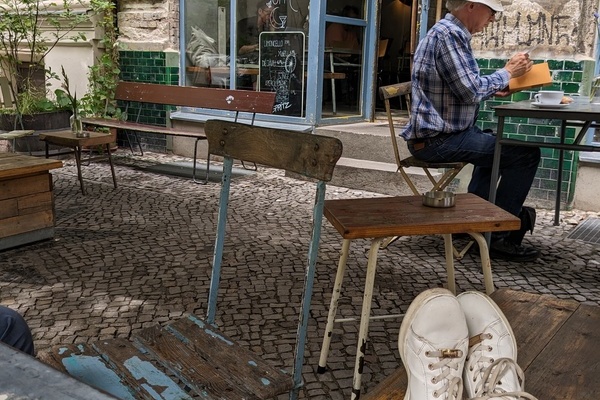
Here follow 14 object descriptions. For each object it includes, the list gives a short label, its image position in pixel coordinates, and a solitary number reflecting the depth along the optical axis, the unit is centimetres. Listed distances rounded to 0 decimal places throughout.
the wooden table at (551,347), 138
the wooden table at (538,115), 356
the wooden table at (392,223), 218
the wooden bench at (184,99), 672
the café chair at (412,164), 416
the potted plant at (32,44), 802
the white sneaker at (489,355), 124
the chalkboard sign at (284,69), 745
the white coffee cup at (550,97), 388
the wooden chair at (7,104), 620
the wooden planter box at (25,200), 416
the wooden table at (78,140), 585
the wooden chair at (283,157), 182
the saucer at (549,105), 384
